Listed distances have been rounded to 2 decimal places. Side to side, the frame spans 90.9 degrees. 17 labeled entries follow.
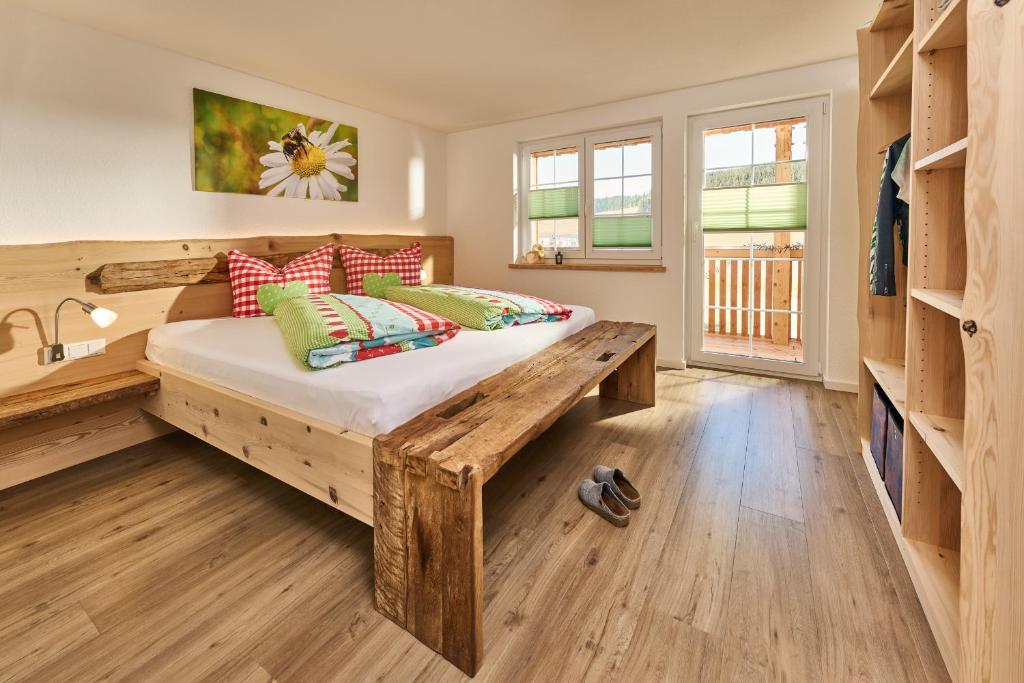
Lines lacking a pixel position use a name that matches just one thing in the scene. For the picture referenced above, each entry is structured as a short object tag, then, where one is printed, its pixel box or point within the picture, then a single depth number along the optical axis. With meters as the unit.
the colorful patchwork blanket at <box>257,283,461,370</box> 1.69
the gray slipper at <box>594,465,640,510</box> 1.89
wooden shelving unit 1.39
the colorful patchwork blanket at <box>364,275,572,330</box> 2.42
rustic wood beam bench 1.17
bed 1.21
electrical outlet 2.22
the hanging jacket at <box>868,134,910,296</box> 1.96
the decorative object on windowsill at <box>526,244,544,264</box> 4.36
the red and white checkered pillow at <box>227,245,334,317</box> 2.78
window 3.91
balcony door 3.39
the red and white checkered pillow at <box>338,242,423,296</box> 3.48
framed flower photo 2.85
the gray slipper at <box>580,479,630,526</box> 1.78
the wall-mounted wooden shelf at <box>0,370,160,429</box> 1.96
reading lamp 2.20
